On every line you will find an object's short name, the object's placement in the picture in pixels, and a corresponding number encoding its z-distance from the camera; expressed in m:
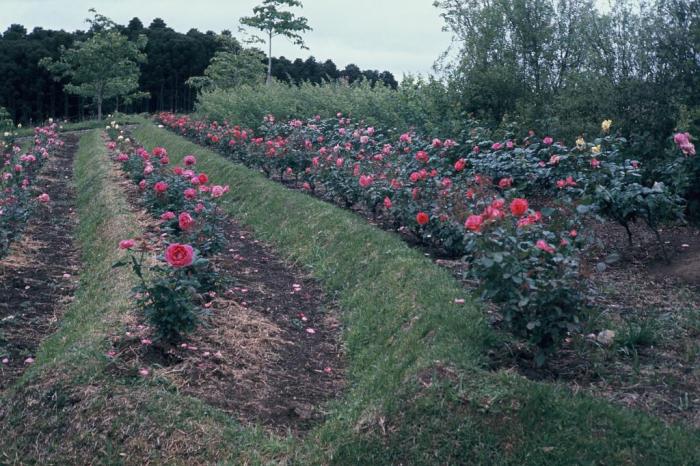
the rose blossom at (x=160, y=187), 6.47
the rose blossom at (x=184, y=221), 4.87
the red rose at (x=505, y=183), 5.18
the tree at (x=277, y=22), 31.89
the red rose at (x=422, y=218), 5.23
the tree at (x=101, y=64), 33.47
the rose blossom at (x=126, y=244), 4.36
